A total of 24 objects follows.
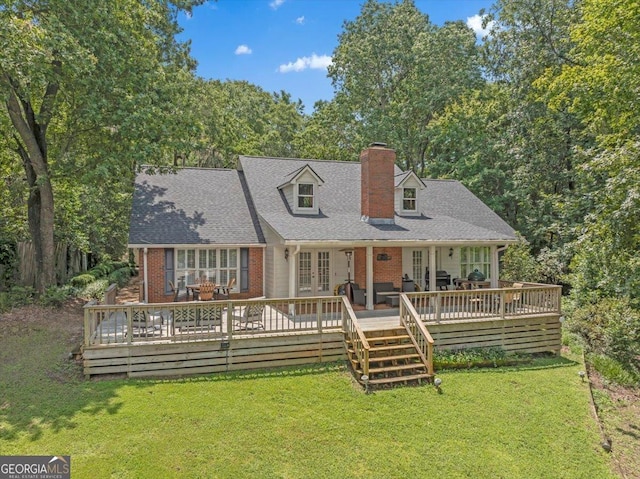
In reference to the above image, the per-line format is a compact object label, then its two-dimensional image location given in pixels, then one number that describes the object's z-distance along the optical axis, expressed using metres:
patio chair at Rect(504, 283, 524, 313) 12.15
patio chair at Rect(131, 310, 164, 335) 9.29
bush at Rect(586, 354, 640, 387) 11.19
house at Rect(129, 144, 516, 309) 13.61
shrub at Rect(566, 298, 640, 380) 12.29
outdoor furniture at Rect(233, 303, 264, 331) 10.16
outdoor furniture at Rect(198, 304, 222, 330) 9.71
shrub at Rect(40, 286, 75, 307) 14.39
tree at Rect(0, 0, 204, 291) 12.45
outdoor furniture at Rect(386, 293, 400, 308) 13.65
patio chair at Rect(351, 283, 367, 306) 13.98
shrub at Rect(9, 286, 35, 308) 14.08
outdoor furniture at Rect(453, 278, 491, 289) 15.17
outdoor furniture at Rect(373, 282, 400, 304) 14.51
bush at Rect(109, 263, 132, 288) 20.42
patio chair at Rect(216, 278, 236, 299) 13.14
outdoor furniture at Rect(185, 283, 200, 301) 12.65
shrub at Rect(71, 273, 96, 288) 17.41
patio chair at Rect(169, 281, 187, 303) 12.74
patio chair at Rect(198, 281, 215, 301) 12.02
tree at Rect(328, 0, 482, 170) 29.92
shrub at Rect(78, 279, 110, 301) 16.33
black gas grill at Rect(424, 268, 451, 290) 15.91
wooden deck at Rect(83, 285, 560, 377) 9.14
